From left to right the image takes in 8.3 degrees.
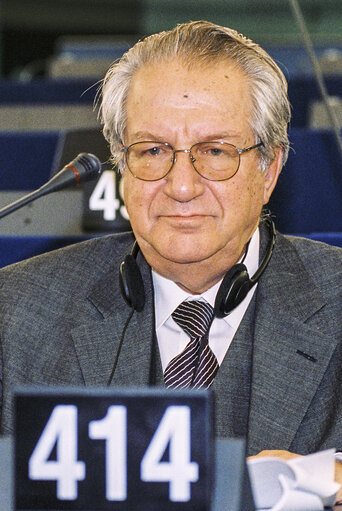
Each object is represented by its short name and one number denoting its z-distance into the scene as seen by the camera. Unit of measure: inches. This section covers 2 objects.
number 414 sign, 69.6
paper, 71.6
